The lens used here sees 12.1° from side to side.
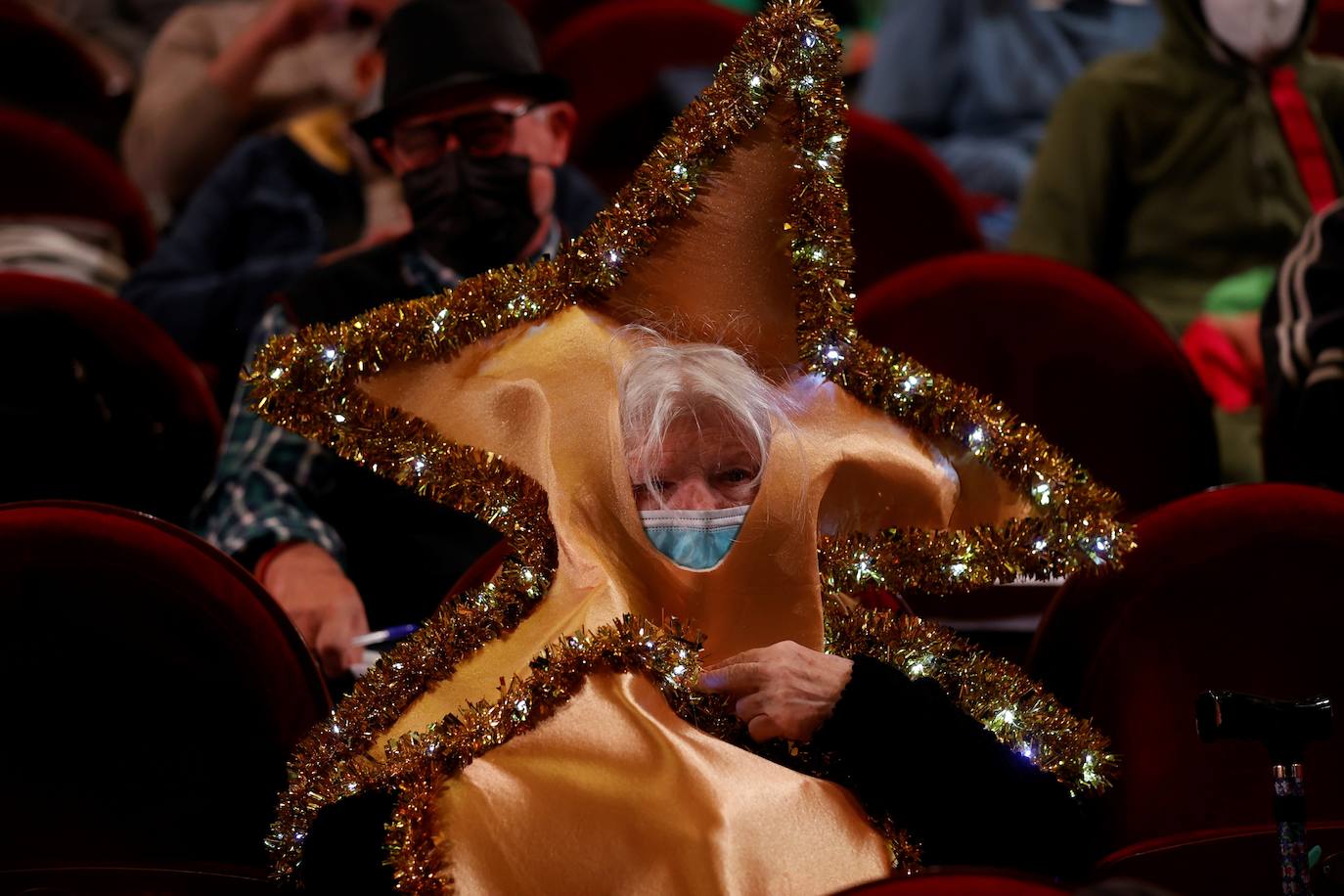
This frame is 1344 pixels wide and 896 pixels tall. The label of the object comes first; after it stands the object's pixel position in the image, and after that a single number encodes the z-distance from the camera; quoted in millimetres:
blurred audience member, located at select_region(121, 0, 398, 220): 9850
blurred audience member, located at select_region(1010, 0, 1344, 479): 8638
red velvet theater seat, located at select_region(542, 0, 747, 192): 10620
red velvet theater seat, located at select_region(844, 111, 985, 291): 8802
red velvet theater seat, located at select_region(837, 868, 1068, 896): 6528
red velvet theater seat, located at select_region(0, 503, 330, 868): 7047
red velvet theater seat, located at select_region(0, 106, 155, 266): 8941
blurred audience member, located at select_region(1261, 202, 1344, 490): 7696
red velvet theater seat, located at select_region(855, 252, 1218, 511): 7849
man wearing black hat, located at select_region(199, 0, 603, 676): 7629
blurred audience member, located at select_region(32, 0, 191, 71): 12271
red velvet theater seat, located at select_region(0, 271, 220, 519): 7720
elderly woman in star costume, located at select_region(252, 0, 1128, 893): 6767
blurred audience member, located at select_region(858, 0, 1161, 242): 11158
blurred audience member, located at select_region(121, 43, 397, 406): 8406
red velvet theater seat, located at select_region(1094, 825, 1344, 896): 7030
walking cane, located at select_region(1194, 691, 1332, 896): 6717
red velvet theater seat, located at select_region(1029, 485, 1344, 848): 7164
